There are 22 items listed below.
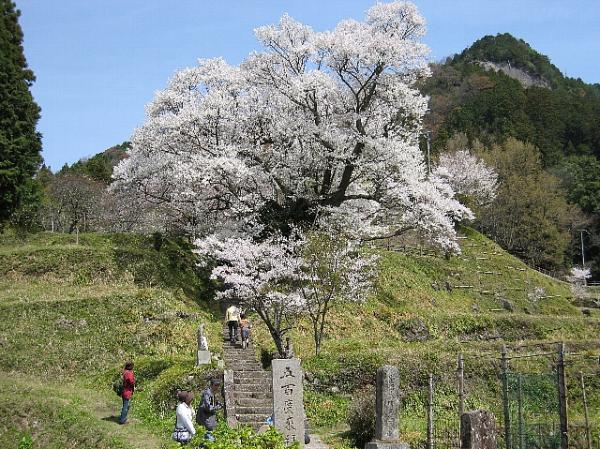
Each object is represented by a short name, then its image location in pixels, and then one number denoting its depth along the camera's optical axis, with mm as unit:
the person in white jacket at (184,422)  9852
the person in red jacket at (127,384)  14367
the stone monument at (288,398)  12602
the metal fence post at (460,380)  12712
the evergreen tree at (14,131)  30000
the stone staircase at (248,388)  15312
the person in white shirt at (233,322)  20203
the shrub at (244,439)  6559
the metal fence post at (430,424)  12930
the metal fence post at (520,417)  12016
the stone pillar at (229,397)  14592
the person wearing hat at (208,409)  11008
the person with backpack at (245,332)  19578
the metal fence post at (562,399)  10570
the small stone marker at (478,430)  9297
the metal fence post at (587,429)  11121
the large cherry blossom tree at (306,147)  24406
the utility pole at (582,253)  56441
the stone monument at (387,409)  11875
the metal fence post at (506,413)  12227
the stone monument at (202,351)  17719
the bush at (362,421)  14358
